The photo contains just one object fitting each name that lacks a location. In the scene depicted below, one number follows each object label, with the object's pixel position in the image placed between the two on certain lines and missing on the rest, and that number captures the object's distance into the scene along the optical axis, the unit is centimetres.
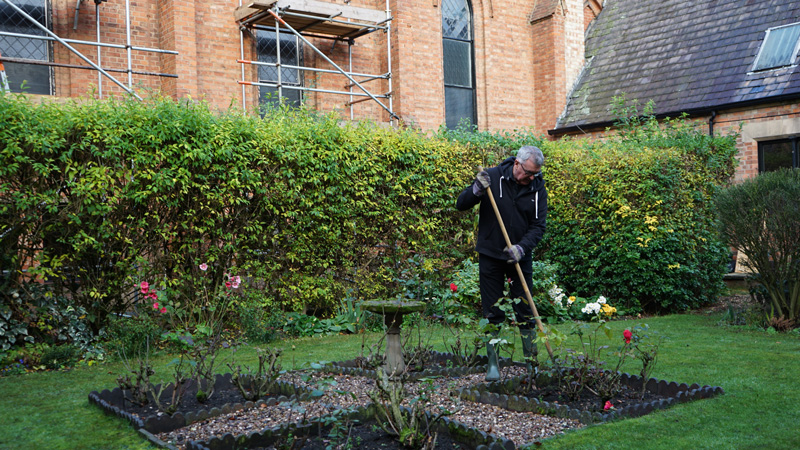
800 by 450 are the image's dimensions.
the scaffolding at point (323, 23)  1373
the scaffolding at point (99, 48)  1099
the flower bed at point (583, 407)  482
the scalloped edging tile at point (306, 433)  407
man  580
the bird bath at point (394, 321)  590
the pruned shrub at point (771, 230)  838
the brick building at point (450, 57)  1264
